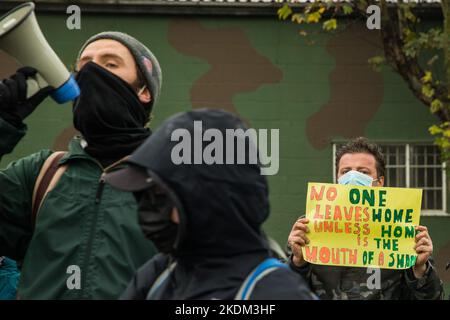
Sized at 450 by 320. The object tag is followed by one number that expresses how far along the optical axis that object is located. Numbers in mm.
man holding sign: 10273
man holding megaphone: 7578
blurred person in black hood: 5887
